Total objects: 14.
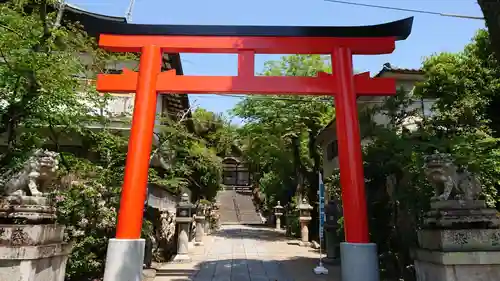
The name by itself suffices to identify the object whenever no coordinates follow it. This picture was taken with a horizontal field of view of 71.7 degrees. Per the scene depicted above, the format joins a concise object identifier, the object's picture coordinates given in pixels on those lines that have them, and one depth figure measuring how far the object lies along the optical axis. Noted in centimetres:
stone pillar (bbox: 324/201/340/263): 1190
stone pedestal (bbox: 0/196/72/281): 481
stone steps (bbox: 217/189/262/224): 3900
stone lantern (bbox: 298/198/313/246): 1809
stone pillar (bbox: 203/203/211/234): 2330
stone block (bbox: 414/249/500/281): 448
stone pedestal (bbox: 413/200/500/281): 451
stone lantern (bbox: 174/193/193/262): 1272
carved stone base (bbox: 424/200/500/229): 472
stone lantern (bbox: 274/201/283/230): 2880
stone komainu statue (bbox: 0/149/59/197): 538
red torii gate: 698
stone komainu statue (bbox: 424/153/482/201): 501
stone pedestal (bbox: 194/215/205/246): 1800
